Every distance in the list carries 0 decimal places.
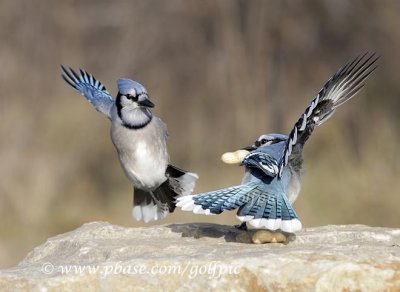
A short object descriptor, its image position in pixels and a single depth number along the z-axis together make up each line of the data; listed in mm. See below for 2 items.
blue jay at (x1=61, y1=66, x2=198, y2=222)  13375
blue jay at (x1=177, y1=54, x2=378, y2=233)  10516
